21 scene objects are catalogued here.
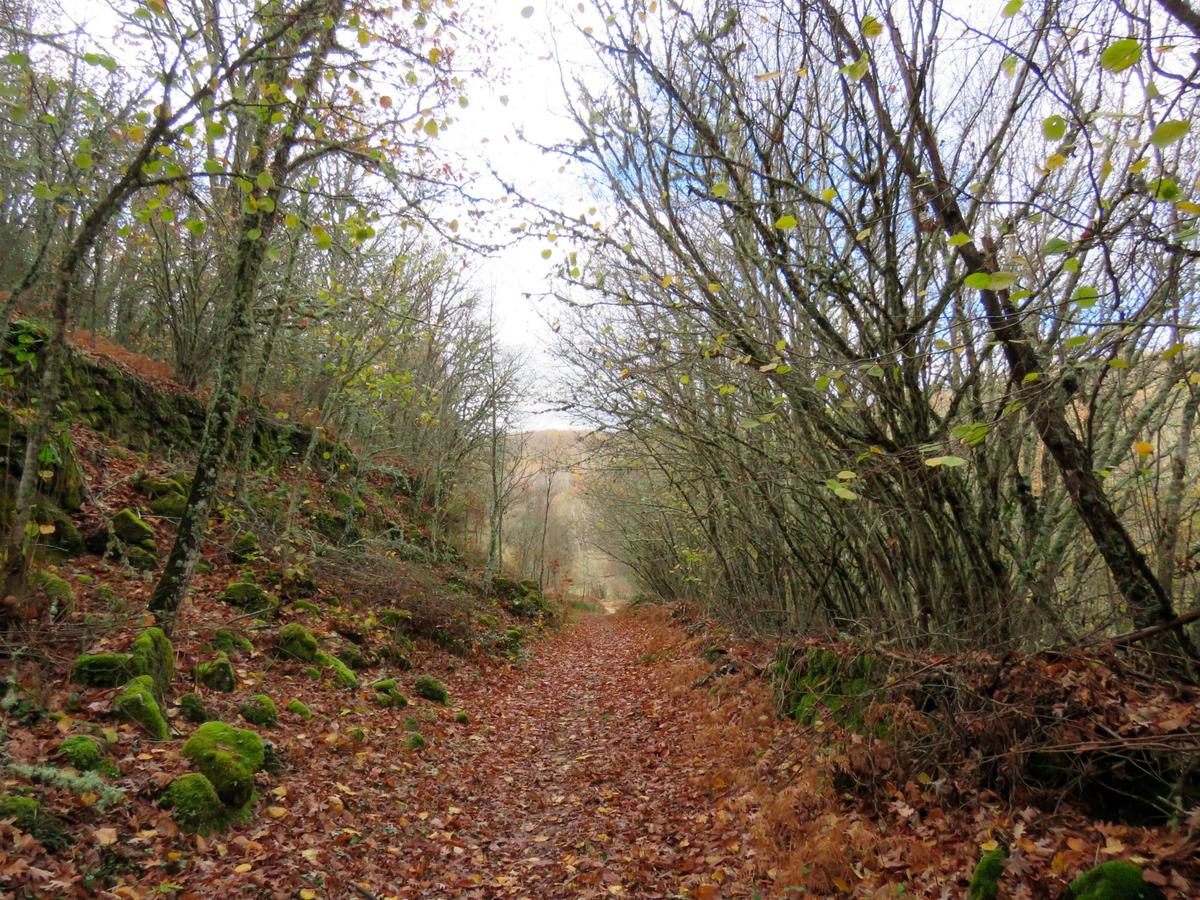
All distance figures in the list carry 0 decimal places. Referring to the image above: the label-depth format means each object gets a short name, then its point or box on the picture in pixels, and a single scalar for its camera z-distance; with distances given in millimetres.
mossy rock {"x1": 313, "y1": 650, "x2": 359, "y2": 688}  7465
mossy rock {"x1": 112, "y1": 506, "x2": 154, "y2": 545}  7484
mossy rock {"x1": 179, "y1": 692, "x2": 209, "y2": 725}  5191
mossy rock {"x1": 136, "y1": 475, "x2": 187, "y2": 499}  8711
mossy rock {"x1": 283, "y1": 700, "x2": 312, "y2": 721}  6160
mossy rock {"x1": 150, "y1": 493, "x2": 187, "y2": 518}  8562
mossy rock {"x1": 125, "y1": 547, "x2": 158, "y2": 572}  7203
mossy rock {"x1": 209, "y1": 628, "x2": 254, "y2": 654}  6609
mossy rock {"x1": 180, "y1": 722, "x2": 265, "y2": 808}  4438
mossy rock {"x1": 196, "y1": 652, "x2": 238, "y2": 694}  5875
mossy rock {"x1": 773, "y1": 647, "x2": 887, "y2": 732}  5676
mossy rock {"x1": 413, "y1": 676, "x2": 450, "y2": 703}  8445
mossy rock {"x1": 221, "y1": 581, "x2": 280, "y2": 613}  7871
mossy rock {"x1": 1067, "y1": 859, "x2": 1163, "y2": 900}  2826
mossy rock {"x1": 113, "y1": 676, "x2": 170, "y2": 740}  4660
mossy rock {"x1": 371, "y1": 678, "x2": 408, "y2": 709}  7570
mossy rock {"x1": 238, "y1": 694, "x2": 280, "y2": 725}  5656
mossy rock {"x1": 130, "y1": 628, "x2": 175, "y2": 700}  5156
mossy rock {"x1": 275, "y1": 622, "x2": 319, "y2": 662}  7375
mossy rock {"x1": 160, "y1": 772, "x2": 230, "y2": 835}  4055
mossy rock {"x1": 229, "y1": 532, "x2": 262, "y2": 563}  9070
